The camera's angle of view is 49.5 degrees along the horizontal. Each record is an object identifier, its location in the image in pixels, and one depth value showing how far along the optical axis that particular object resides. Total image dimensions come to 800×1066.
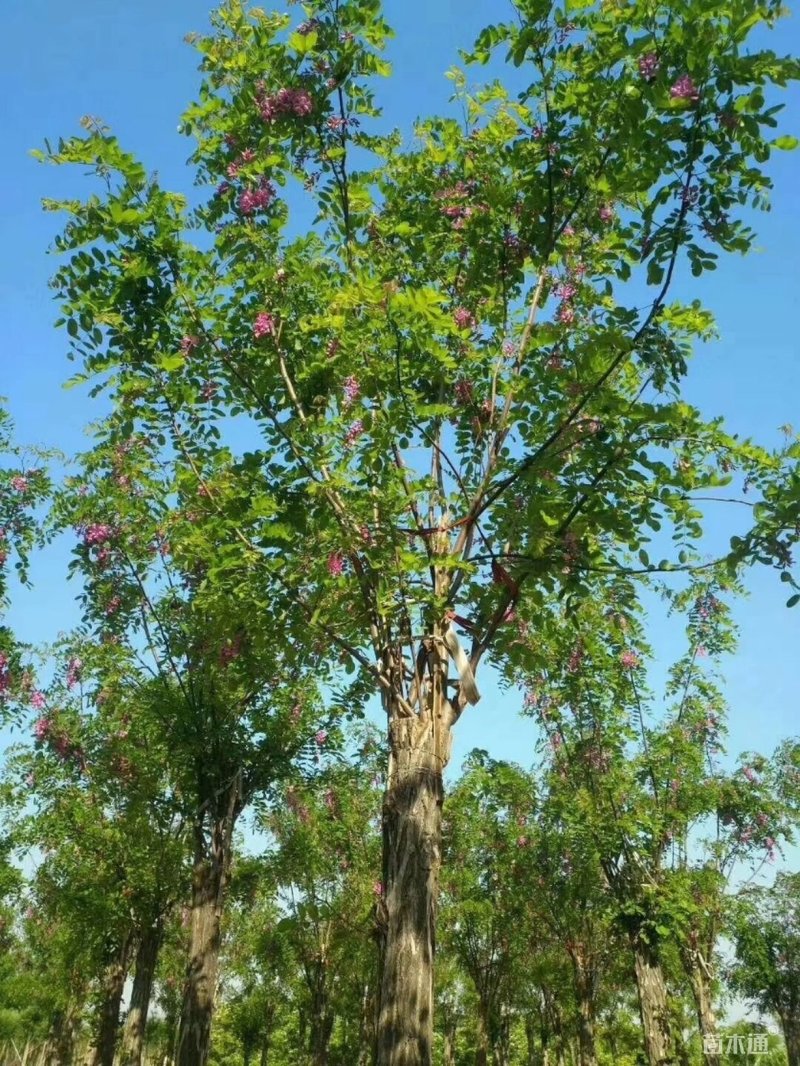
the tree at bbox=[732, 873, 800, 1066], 32.62
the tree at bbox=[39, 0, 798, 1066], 5.92
